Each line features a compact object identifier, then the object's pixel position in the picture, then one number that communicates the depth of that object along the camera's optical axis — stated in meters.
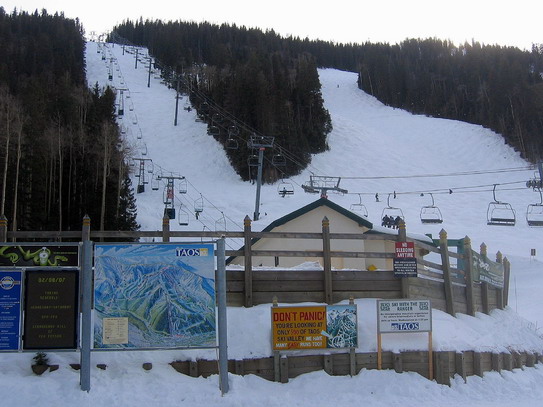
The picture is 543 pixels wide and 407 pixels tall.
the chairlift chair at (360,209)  44.69
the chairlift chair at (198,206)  42.00
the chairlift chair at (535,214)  47.09
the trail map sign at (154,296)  9.94
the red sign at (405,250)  13.11
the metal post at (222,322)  10.03
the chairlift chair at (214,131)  63.31
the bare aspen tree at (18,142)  33.12
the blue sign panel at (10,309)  9.66
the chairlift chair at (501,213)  48.47
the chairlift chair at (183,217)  39.09
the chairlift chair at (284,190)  48.00
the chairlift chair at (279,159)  56.55
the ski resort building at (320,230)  21.34
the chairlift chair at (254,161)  55.69
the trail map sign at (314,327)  11.30
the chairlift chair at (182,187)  46.47
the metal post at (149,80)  88.14
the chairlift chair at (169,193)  40.43
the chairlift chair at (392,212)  45.75
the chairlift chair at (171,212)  39.44
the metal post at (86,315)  9.55
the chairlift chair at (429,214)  44.92
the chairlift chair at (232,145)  56.16
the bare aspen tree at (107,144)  39.30
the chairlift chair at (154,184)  49.41
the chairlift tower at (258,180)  41.97
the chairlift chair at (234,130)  60.47
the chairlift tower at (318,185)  39.36
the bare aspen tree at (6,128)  31.81
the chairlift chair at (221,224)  40.49
